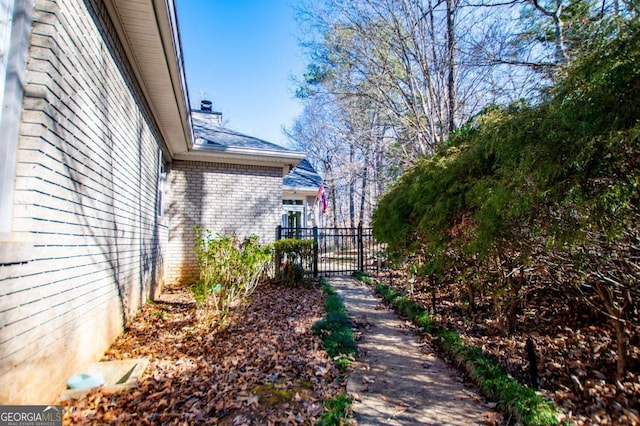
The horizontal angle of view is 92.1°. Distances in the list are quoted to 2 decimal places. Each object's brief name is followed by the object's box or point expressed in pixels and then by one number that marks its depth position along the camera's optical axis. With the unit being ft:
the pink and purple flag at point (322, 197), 47.78
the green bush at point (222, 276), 14.42
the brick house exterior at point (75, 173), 6.37
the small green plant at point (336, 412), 7.74
